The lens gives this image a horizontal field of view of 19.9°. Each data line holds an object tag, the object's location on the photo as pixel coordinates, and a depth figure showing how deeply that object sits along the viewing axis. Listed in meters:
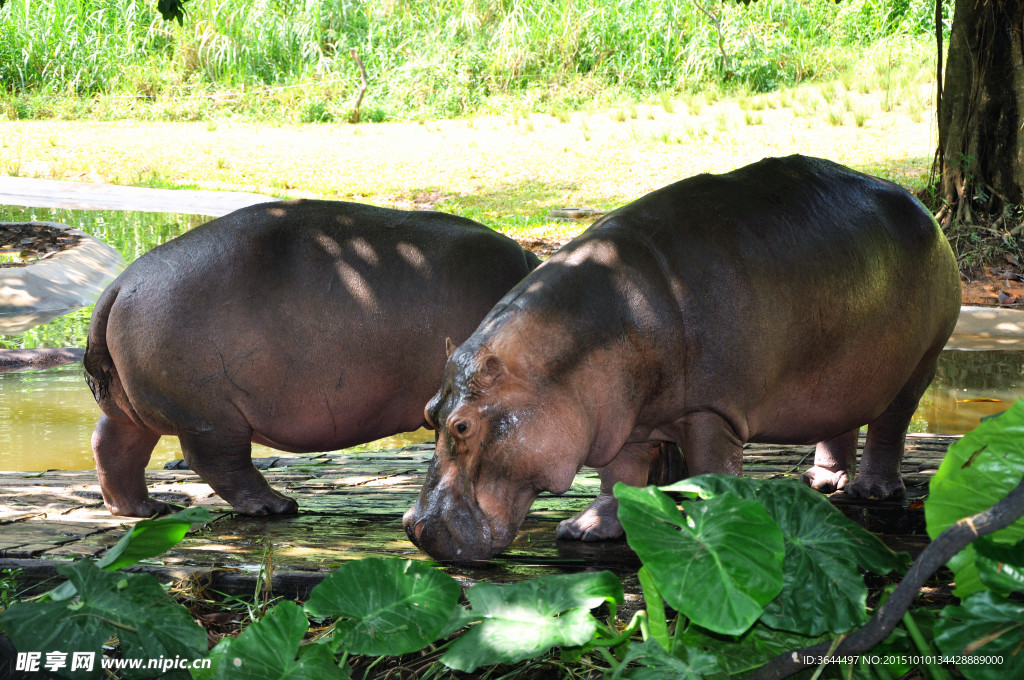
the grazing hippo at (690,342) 10.46
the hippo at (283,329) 11.47
